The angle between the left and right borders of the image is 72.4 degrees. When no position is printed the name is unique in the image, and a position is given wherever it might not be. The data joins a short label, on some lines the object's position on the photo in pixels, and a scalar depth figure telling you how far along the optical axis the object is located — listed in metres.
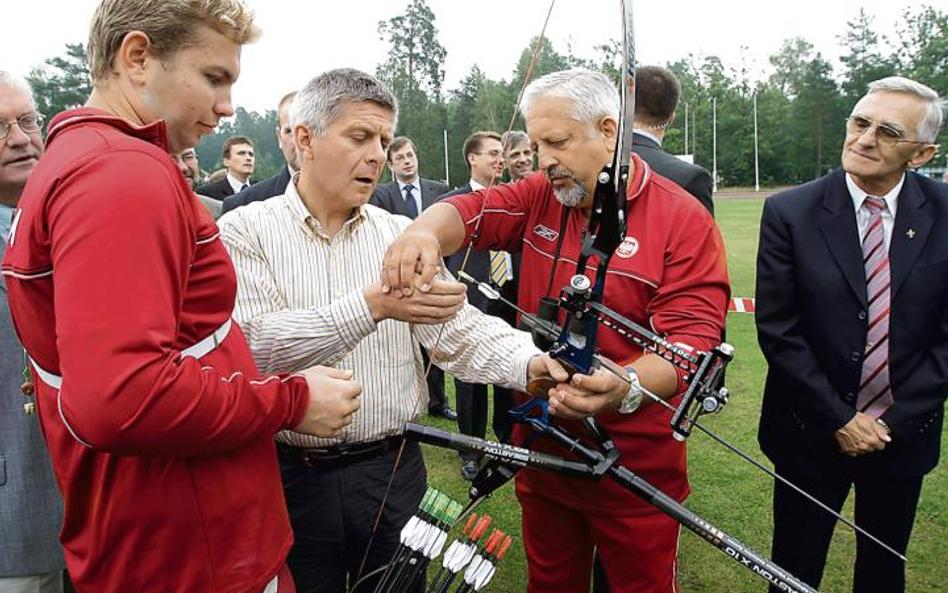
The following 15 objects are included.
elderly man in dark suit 2.32
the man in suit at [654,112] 3.12
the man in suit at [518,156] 5.67
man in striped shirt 1.84
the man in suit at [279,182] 3.66
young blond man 0.96
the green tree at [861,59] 44.12
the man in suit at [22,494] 1.68
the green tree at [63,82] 40.22
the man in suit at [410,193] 5.55
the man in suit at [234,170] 6.13
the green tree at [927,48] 42.25
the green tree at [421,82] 31.25
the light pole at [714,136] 43.97
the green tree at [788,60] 57.34
